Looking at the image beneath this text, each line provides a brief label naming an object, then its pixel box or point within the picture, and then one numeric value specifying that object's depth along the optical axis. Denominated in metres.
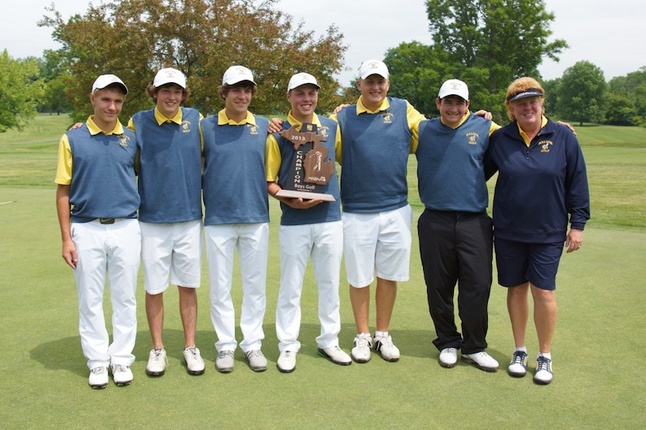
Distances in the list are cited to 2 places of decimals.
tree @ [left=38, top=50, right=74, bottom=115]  47.38
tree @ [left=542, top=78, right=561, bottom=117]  88.06
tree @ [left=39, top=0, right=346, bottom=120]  19.72
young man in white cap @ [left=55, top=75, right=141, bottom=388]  4.15
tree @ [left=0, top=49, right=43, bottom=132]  42.25
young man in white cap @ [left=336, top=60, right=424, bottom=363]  4.69
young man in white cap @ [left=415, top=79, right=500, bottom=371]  4.58
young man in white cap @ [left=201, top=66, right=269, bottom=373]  4.43
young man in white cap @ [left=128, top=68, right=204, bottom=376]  4.36
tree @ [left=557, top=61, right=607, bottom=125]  77.31
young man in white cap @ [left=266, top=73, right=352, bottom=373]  4.56
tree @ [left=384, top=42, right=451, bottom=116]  49.12
